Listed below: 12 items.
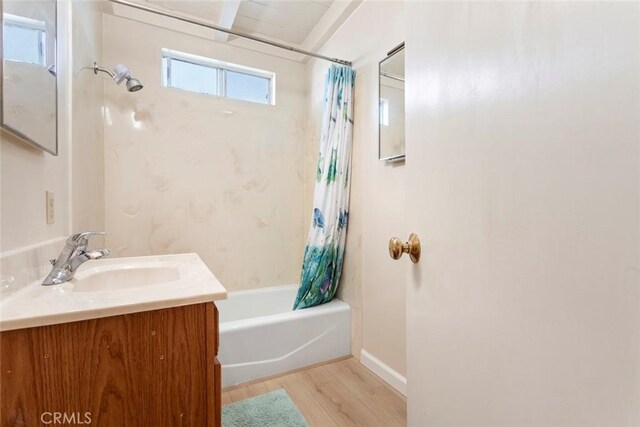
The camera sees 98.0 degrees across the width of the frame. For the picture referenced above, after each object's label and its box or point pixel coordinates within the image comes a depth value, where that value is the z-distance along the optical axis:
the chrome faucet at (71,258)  0.94
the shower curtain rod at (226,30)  1.59
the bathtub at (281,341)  1.65
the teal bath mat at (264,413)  1.36
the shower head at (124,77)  1.68
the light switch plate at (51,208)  1.04
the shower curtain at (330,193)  2.00
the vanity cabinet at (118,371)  0.63
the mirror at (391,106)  1.57
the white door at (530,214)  0.35
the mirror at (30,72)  0.76
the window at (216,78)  2.19
